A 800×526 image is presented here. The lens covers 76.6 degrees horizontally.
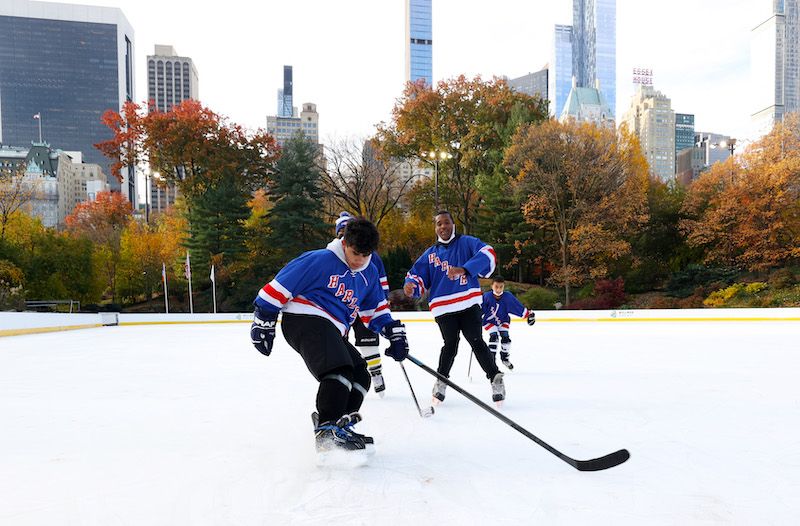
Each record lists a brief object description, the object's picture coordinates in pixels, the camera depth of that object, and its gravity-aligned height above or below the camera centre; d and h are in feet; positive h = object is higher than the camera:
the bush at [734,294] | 49.26 -4.74
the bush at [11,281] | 49.52 -2.75
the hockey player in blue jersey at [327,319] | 7.16 -1.00
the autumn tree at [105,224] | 72.08 +5.67
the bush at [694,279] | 54.54 -3.54
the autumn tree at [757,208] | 53.21 +4.13
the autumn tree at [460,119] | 70.90 +18.45
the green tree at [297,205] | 64.95 +6.07
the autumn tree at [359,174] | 74.33 +11.30
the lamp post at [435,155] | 65.42 +13.31
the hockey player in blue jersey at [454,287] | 10.75 -0.83
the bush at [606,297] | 51.75 -5.11
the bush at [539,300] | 53.42 -5.46
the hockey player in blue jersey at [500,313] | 15.58 -2.01
